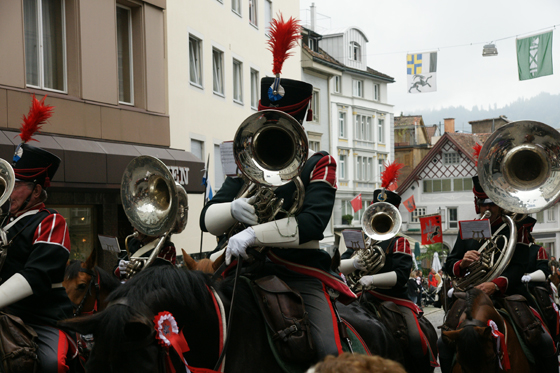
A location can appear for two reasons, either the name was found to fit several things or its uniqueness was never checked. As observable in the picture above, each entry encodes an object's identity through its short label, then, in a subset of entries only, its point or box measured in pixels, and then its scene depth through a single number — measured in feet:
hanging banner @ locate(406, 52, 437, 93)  75.87
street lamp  70.79
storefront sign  49.80
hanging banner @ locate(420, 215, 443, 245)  55.56
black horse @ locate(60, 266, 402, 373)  10.00
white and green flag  57.26
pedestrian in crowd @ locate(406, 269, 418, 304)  67.62
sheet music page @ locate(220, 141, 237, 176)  20.91
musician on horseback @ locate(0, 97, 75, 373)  15.37
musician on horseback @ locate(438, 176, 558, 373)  19.89
